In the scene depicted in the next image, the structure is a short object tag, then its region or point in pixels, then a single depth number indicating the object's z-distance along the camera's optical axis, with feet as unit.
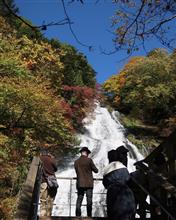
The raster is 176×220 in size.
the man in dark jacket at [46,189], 12.96
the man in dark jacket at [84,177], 12.90
